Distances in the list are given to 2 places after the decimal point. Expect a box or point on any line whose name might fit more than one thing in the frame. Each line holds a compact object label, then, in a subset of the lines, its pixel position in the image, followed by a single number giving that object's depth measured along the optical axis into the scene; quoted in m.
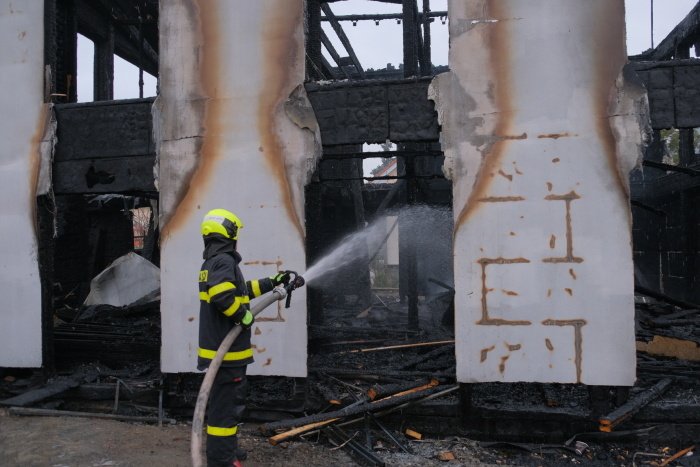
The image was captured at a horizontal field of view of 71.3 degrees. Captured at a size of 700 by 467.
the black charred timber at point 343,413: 4.71
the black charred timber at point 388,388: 4.97
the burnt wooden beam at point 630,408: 4.34
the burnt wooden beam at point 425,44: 10.08
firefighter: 3.69
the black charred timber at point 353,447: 4.24
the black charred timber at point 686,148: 10.87
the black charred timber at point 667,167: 5.24
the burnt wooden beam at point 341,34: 10.64
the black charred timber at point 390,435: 4.54
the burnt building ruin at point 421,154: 4.48
